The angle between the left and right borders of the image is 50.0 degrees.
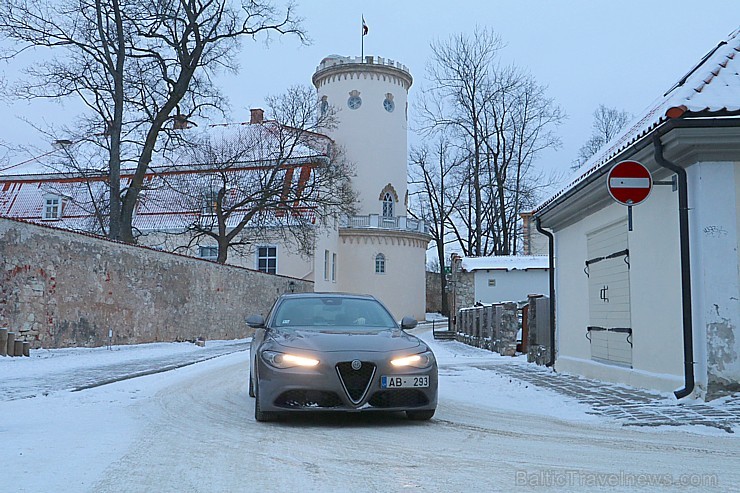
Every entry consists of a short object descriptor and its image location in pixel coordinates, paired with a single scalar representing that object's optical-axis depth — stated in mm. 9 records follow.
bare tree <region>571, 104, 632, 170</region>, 46844
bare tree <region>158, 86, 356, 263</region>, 34906
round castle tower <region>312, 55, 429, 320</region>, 49656
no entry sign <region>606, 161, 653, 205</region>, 9086
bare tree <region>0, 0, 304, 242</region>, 27141
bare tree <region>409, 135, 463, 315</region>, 52719
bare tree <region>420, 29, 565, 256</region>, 43219
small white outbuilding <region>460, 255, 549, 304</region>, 36781
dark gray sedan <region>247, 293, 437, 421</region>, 7398
